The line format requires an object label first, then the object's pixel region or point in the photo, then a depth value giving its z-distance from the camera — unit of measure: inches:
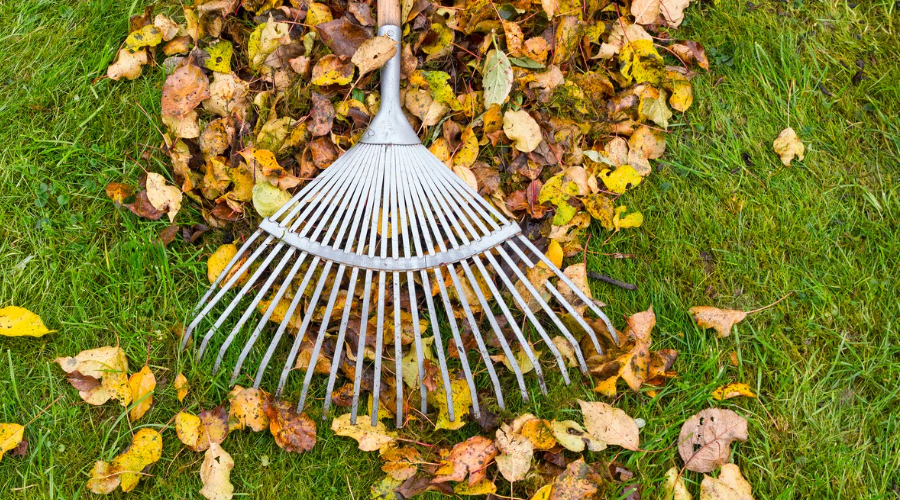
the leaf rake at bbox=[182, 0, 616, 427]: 64.2
